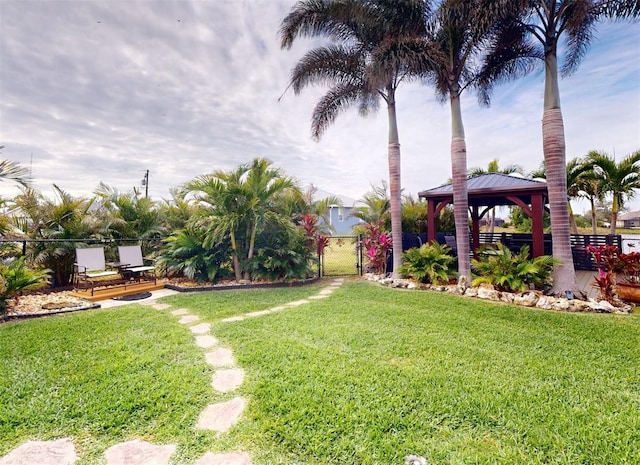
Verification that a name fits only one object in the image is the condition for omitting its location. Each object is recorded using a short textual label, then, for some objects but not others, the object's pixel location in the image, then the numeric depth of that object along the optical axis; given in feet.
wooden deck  20.38
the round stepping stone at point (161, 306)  18.02
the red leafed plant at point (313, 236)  28.40
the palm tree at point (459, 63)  21.91
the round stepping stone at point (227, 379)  8.64
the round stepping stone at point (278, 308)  17.36
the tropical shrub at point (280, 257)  24.93
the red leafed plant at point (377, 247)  29.37
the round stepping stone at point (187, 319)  15.10
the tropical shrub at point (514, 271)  19.51
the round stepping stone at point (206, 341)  11.94
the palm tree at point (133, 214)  28.34
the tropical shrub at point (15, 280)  15.88
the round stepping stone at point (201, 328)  13.66
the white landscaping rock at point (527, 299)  18.37
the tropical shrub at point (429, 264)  23.81
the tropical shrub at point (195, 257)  24.85
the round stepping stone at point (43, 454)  5.91
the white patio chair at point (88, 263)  21.34
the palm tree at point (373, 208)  38.24
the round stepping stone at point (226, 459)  5.83
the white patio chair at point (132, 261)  24.03
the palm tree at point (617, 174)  34.78
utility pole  74.54
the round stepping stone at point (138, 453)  5.90
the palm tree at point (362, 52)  22.47
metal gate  31.89
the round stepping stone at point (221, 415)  6.92
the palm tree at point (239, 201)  24.31
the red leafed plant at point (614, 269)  17.38
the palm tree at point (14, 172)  17.82
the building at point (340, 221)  109.29
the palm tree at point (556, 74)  18.74
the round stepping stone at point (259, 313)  16.28
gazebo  23.59
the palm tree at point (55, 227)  21.75
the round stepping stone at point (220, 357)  10.26
